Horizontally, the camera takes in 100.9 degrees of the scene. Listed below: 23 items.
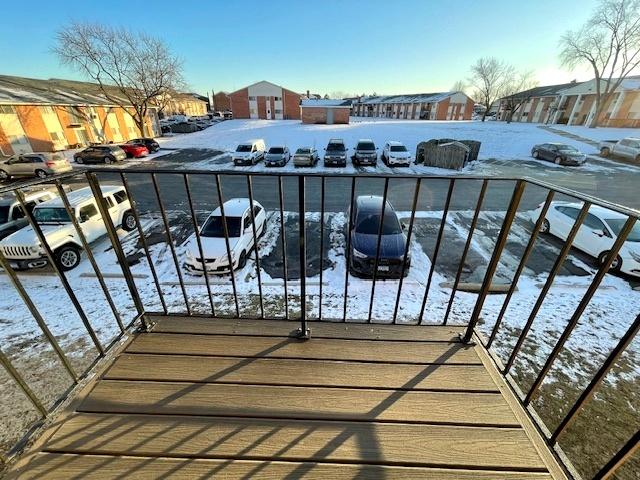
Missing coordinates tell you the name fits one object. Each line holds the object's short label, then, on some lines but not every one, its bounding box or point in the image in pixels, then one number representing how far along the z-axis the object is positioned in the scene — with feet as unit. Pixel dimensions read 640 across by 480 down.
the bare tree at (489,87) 156.04
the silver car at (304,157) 54.15
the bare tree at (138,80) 79.51
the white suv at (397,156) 54.70
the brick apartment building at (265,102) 134.31
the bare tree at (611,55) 91.76
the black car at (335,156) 54.34
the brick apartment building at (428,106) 147.23
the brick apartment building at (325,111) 112.47
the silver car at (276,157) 54.29
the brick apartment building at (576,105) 102.42
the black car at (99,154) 58.80
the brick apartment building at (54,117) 59.98
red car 65.25
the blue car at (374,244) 18.26
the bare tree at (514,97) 143.24
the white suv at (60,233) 18.83
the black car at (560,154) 57.31
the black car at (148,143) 69.86
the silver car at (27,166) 46.52
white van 55.11
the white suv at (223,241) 18.83
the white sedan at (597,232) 18.34
